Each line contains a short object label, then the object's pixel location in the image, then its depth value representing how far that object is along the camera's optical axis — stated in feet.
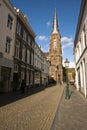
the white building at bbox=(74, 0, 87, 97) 27.80
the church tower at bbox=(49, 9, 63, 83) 150.88
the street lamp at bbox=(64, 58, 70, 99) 32.00
